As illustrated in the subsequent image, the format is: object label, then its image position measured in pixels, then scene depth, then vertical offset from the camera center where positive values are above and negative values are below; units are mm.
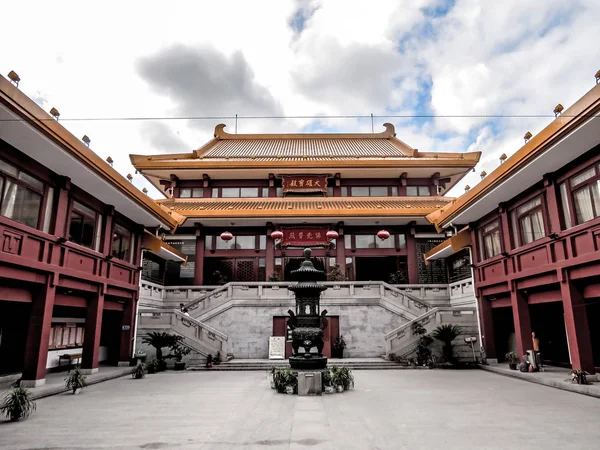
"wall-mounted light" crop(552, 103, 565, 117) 10758 +5428
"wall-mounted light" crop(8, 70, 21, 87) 9289 +5513
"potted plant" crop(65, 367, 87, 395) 11684 -1685
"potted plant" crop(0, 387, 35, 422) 8242 -1640
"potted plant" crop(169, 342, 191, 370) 17391 -1344
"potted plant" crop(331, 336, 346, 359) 19656 -1337
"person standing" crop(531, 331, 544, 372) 14438 -1244
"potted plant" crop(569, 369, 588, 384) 11445 -1618
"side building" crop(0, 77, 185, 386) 10648 +2539
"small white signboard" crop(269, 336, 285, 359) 18797 -1209
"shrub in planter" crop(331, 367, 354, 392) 11620 -1648
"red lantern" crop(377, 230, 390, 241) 21297 +4377
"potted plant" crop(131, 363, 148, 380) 15039 -1829
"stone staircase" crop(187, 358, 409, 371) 17391 -1898
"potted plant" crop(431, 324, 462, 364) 17500 -757
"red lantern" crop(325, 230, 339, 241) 21781 +4495
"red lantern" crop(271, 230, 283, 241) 22328 +4615
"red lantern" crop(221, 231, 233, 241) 22172 +4571
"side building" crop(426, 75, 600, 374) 11312 +2774
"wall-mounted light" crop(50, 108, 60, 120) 10531 +5319
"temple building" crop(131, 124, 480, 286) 24797 +6490
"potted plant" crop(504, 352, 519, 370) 15273 -1533
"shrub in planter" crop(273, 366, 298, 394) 11428 -1683
